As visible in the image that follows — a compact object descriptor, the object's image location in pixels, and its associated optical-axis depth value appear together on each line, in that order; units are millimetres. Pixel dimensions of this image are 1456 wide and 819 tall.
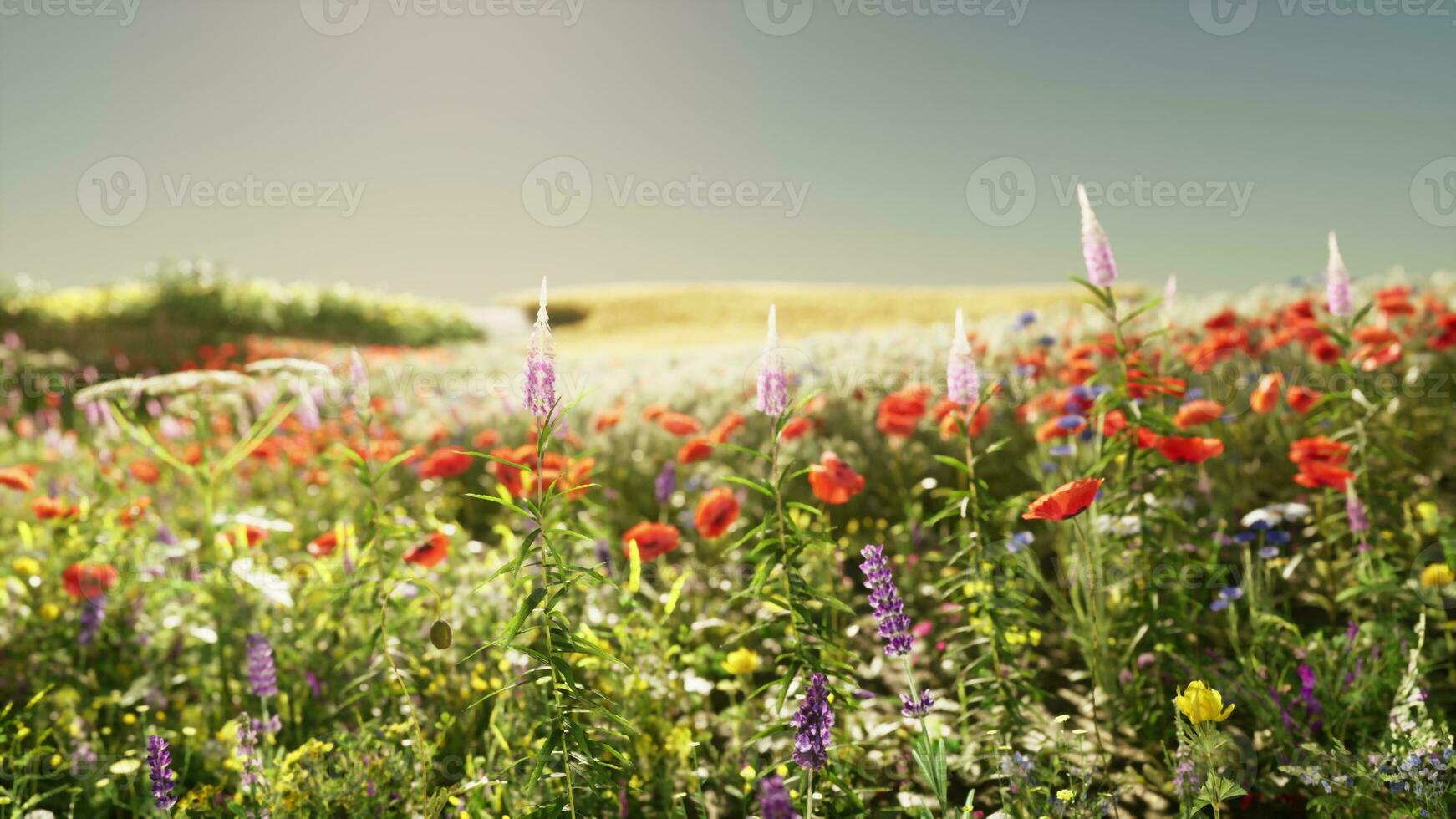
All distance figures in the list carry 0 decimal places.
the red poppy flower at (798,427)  4305
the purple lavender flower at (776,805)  2002
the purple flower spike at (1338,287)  3443
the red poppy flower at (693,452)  3755
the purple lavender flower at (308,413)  4141
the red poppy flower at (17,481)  4193
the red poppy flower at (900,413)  4184
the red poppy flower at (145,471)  5328
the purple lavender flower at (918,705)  2346
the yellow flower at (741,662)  3039
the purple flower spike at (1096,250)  2824
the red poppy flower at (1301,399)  4023
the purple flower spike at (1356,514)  3615
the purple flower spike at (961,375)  2645
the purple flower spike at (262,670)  3020
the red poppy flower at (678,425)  4266
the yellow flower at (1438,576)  3385
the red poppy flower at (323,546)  3693
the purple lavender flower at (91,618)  4008
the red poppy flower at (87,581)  4074
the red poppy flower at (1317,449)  3543
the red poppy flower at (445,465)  3869
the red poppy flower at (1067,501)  2291
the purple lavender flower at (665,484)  4516
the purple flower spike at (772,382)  2297
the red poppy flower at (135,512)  4578
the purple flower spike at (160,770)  2389
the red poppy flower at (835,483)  3166
